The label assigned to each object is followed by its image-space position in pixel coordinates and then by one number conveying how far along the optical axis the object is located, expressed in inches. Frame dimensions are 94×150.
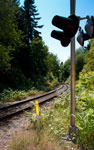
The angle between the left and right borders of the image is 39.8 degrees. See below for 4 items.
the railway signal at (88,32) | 124.2
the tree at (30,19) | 1203.6
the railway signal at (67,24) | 113.6
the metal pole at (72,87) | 137.6
